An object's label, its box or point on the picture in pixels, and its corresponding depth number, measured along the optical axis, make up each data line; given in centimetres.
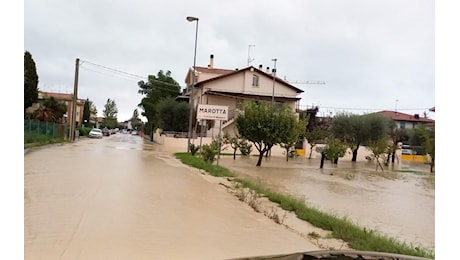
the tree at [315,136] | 3650
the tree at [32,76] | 3772
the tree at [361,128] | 3900
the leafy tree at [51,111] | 4072
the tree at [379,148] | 2869
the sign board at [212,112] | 1970
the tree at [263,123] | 2309
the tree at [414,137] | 4847
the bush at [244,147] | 2794
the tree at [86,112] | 7938
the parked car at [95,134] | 5284
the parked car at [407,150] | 4867
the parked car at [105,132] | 6675
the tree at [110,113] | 11990
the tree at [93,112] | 9744
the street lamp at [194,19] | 2848
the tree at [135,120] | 12498
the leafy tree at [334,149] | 2827
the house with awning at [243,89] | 4362
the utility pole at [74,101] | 3489
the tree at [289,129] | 2328
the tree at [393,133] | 4078
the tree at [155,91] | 6100
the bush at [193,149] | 2597
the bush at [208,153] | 2105
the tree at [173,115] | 4606
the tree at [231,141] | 2742
